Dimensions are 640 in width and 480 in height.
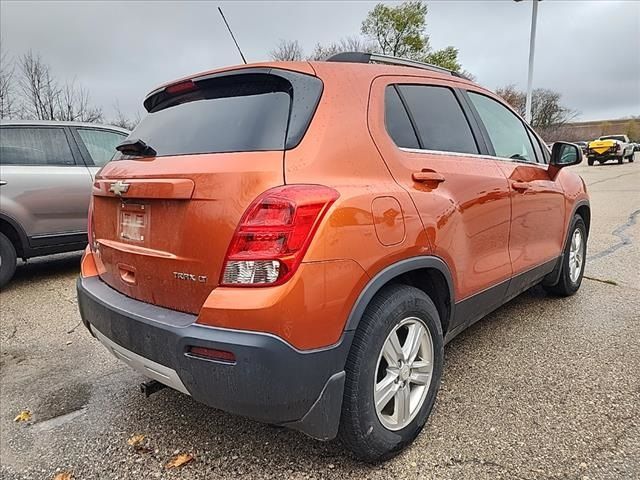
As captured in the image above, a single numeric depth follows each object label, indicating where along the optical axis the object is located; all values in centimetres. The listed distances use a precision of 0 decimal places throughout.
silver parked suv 491
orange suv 168
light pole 1609
